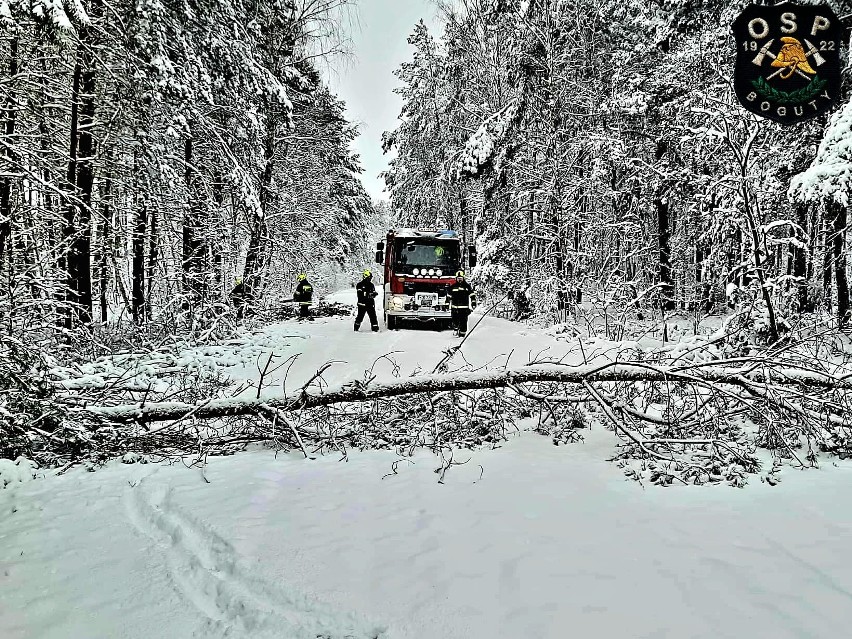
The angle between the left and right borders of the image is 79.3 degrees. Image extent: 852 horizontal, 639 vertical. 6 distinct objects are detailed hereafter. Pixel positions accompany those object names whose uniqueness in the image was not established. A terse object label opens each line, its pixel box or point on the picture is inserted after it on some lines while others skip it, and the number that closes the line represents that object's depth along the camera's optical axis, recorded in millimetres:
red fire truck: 13836
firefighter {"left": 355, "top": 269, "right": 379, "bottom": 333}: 14383
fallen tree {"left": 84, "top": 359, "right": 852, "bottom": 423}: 4875
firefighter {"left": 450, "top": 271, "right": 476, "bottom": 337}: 13242
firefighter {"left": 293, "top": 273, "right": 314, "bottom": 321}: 19000
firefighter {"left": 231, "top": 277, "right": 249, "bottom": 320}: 13803
